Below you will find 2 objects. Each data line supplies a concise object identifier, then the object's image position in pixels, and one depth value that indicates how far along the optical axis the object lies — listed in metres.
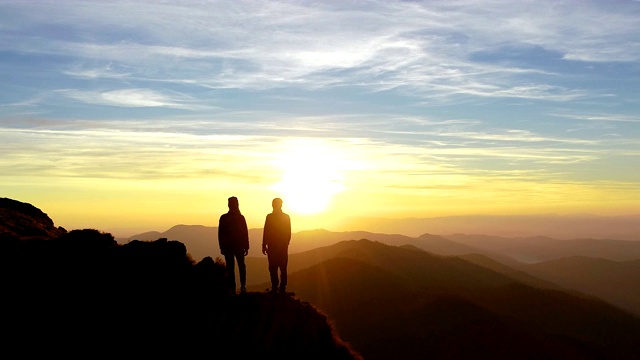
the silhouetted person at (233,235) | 18.23
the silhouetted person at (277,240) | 18.45
